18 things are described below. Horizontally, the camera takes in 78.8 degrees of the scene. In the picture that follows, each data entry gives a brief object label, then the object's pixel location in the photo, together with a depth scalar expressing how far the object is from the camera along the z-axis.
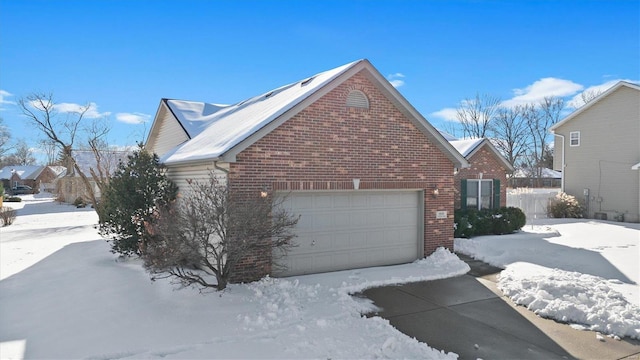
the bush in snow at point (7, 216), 20.95
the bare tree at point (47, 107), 23.84
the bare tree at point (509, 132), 48.09
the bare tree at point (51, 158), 56.86
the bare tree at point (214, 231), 7.34
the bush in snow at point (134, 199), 10.64
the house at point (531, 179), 51.06
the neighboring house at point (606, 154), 20.86
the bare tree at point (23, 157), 76.97
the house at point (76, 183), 37.97
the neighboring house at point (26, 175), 65.75
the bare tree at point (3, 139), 53.25
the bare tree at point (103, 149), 22.82
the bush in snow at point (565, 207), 22.28
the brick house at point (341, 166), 8.84
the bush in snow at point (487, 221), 15.22
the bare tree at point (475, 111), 47.10
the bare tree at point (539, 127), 49.50
